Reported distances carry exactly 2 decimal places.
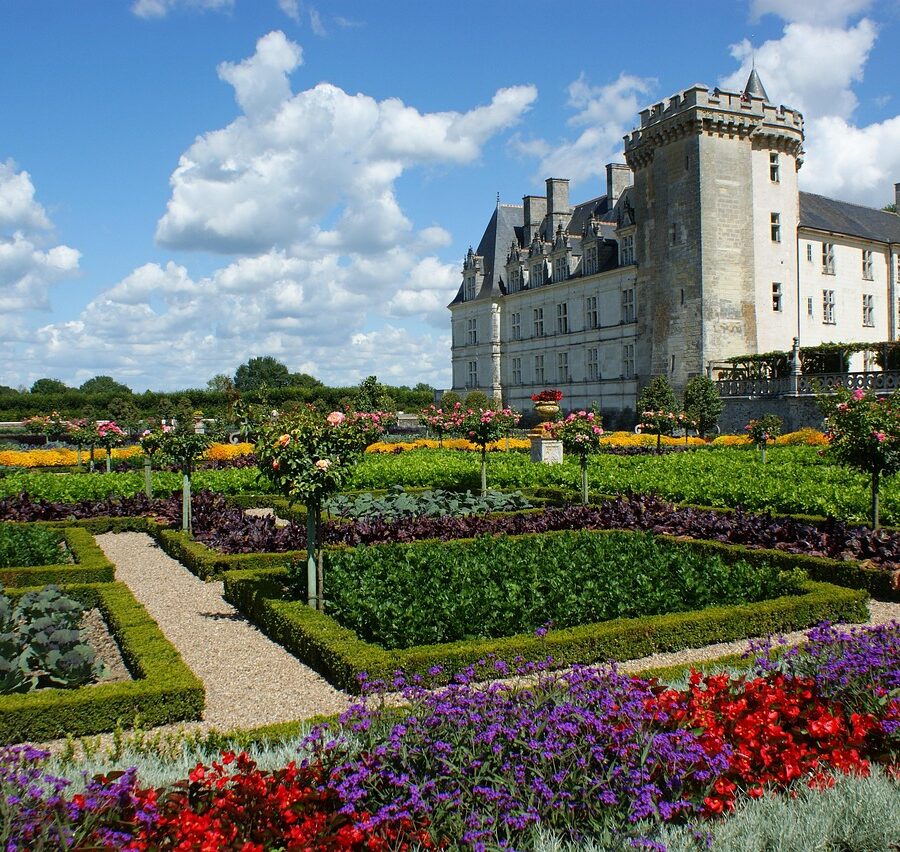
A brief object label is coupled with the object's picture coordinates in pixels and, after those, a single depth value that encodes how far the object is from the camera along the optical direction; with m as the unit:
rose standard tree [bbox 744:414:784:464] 22.34
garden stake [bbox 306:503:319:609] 8.73
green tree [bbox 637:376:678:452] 27.56
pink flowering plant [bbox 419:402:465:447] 24.59
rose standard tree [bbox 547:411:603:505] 15.66
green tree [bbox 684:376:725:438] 32.41
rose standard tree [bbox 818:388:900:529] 11.22
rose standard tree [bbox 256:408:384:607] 8.61
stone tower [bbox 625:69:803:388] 35.22
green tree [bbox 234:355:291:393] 91.23
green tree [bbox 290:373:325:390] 78.83
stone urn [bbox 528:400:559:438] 23.33
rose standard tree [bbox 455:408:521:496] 18.00
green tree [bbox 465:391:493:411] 39.84
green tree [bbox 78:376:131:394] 89.31
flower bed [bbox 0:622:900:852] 3.74
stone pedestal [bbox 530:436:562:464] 22.05
